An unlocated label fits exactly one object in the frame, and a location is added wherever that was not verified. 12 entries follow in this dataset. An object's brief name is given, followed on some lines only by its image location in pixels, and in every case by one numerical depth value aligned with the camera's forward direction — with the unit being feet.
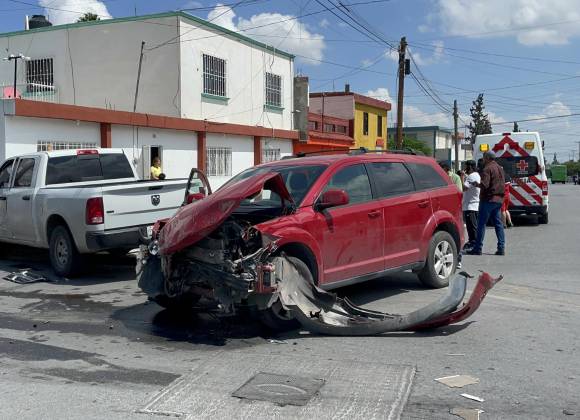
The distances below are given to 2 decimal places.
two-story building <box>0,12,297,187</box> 64.18
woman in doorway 49.85
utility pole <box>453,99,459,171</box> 169.48
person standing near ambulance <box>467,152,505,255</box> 37.09
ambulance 56.65
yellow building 125.49
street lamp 63.70
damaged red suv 19.34
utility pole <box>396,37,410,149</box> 84.12
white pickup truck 29.17
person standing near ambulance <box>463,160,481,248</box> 40.73
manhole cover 14.79
